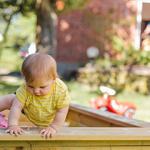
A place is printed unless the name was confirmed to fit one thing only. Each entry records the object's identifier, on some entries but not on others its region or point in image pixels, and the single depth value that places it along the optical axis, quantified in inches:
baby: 99.2
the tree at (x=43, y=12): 460.8
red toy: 254.1
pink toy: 121.8
